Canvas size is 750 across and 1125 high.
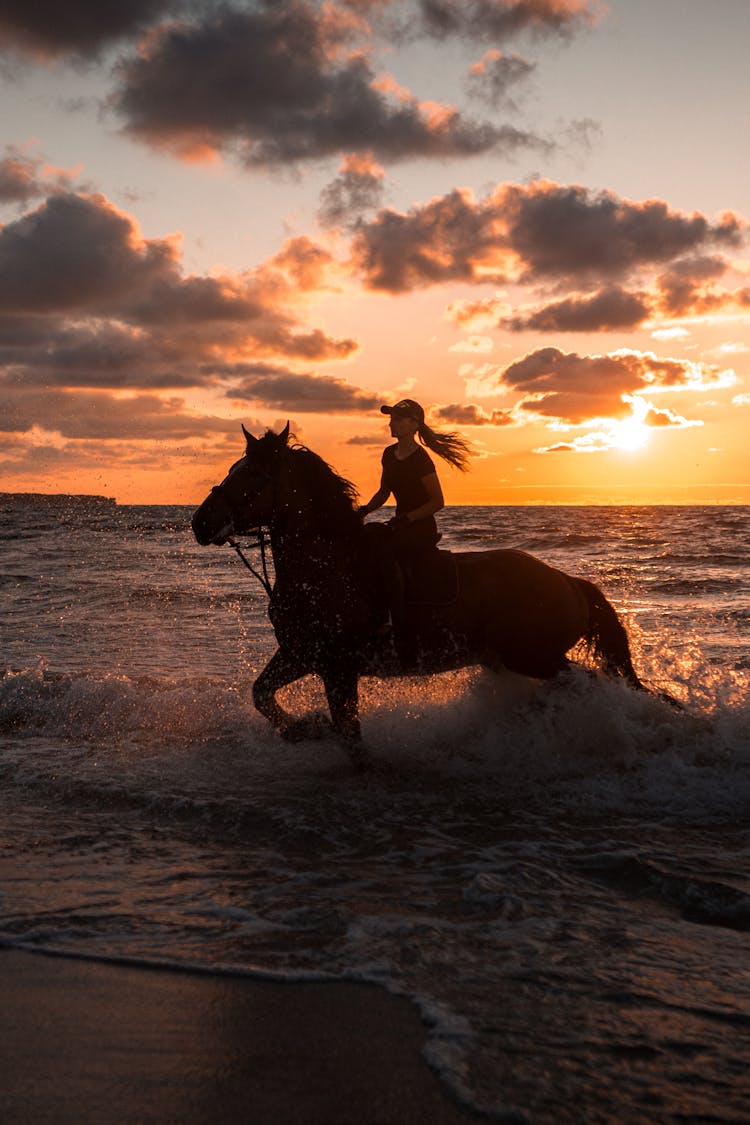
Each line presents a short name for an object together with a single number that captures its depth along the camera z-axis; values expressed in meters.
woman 7.22
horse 6.96
